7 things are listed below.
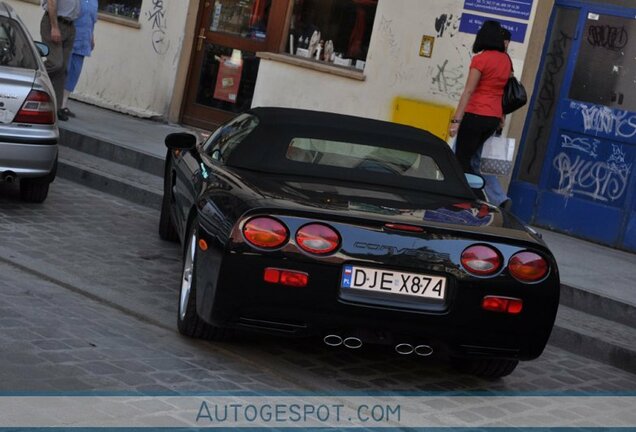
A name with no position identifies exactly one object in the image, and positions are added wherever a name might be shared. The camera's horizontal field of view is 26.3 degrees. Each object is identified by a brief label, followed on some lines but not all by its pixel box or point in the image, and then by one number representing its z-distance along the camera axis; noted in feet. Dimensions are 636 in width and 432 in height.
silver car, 33.04
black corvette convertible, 21.62
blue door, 40.55
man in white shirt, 46.85
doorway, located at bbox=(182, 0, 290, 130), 51.85
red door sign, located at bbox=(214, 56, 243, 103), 52.80
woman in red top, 37.14
